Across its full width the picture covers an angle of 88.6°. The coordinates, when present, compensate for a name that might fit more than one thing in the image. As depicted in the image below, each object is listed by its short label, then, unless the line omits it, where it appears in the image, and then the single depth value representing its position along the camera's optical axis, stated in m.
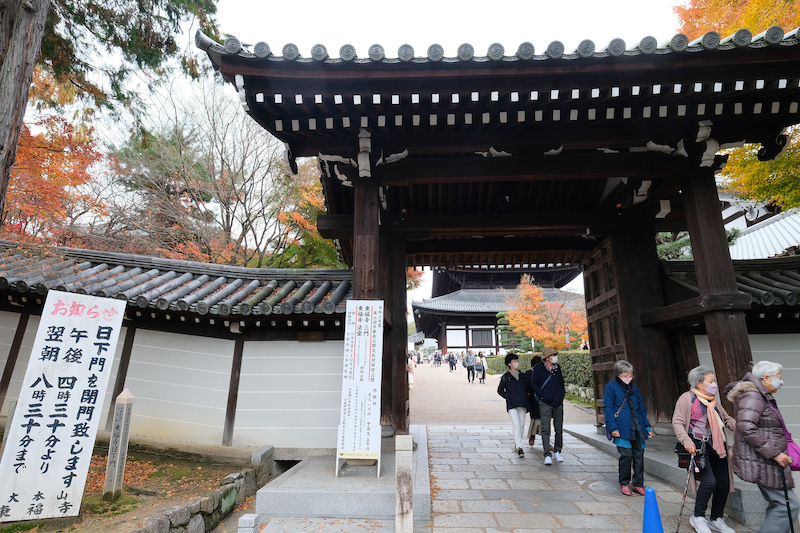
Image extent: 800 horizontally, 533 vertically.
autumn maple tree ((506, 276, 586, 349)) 19.62
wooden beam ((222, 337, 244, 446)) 6.54
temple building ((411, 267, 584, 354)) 28.16
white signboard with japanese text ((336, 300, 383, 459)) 4.51
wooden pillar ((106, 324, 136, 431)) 6.70
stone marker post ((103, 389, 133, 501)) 4.89
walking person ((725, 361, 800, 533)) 3.12
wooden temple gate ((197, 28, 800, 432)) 4.07
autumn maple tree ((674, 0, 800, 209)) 6.81
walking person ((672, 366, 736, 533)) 3.62
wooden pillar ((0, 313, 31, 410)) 6.71
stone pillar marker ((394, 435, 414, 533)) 3.45
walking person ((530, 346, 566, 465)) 5.86
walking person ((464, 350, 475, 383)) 21.95
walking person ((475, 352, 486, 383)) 21.68
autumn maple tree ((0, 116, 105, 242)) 8.53
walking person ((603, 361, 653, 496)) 4.59
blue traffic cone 2.37
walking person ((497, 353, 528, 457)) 6.36
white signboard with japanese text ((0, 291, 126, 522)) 4.15
